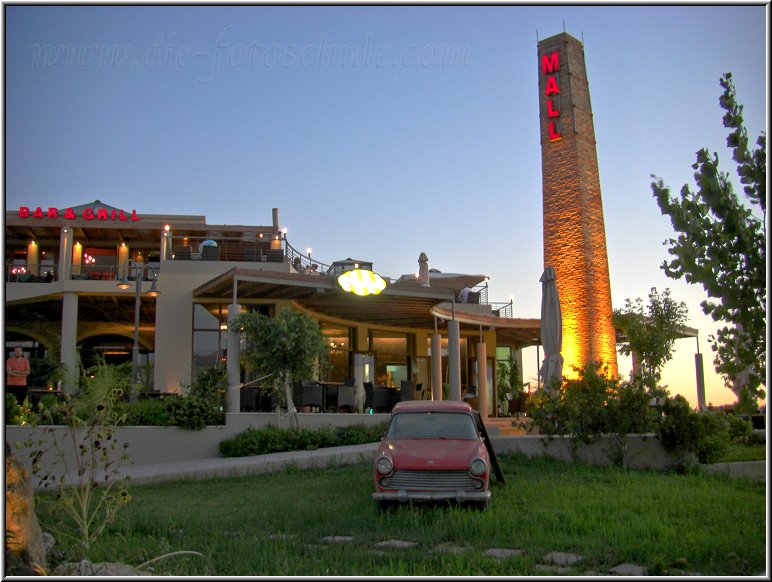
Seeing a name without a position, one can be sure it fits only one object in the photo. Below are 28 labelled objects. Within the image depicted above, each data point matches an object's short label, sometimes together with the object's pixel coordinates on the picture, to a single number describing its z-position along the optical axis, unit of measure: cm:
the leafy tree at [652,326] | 2247
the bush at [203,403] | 1395
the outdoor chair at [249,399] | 1580
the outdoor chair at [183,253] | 2145
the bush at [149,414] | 1409
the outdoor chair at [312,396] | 1563
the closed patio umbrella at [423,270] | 2406
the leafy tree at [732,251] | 518
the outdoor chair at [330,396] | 1642
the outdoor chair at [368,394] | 1684
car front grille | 804
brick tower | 2105
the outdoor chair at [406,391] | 1719
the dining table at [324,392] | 1622
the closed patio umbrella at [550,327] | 1532
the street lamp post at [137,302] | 1662
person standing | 1441
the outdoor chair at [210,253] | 2159
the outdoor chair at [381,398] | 1703
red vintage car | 798
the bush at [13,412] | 1328
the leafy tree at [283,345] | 1405
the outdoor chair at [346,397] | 1650
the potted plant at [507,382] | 2489
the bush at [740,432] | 1516
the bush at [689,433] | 1147
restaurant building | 1833
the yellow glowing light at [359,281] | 1589
